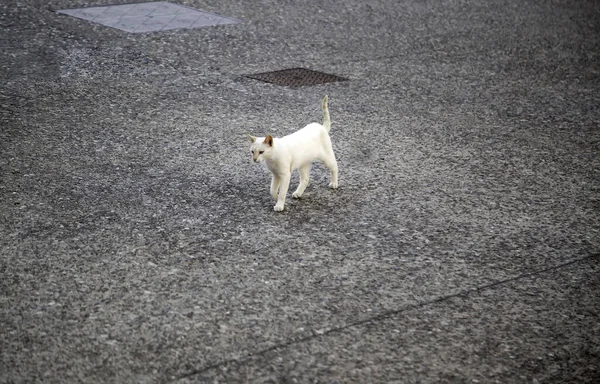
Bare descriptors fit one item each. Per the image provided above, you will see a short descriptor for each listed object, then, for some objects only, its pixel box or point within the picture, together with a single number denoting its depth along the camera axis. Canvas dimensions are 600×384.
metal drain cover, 14.71
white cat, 9.08
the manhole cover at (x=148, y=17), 17.64
